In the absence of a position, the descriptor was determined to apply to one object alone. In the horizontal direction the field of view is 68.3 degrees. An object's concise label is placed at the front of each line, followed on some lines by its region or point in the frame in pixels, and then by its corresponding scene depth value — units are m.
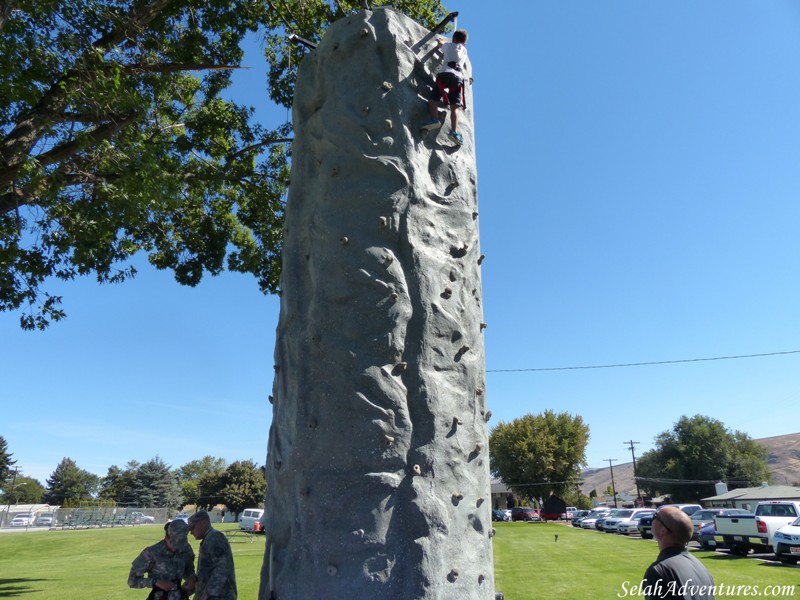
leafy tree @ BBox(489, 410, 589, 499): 57.97
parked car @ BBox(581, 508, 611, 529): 44.06
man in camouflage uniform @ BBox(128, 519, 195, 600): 5.66
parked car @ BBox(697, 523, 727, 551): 22.79
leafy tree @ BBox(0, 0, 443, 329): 9.02
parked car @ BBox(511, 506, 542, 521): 56.44
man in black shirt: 3.71
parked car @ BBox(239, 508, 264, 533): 40.33
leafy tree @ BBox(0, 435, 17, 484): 74.31
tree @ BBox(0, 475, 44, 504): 90.81
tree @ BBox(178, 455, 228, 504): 108.45
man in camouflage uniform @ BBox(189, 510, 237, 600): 4.91
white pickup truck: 20.16
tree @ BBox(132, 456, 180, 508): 80.44
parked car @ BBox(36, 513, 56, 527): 49.47
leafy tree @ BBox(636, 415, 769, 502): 67.25
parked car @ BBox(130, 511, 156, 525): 54.94
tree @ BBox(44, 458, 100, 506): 86.94
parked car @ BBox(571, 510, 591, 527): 48.28
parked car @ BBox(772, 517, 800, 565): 17.71
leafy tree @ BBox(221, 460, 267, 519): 51.53
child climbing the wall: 4.84
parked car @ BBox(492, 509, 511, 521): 61.72
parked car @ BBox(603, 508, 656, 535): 35.66
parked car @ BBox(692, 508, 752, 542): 24.99
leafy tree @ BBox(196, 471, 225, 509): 52.97
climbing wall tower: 3.71
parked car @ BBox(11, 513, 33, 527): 49.19
